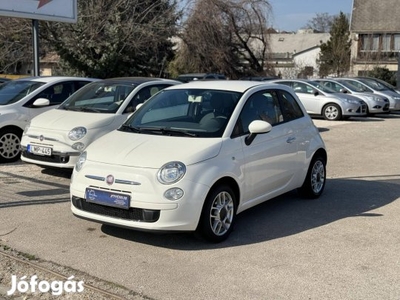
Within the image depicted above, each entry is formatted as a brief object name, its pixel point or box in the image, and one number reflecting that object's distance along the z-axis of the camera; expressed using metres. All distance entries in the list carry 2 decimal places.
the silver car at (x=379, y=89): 22.23
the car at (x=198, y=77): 21.45
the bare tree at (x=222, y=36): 31.11
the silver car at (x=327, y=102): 19.18
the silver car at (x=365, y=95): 20.92
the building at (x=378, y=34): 44.94
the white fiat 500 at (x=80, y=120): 8.03
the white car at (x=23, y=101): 9.46
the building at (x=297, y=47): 64.56
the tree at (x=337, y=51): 41.66
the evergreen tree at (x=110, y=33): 26.42
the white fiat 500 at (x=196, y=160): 5.05
